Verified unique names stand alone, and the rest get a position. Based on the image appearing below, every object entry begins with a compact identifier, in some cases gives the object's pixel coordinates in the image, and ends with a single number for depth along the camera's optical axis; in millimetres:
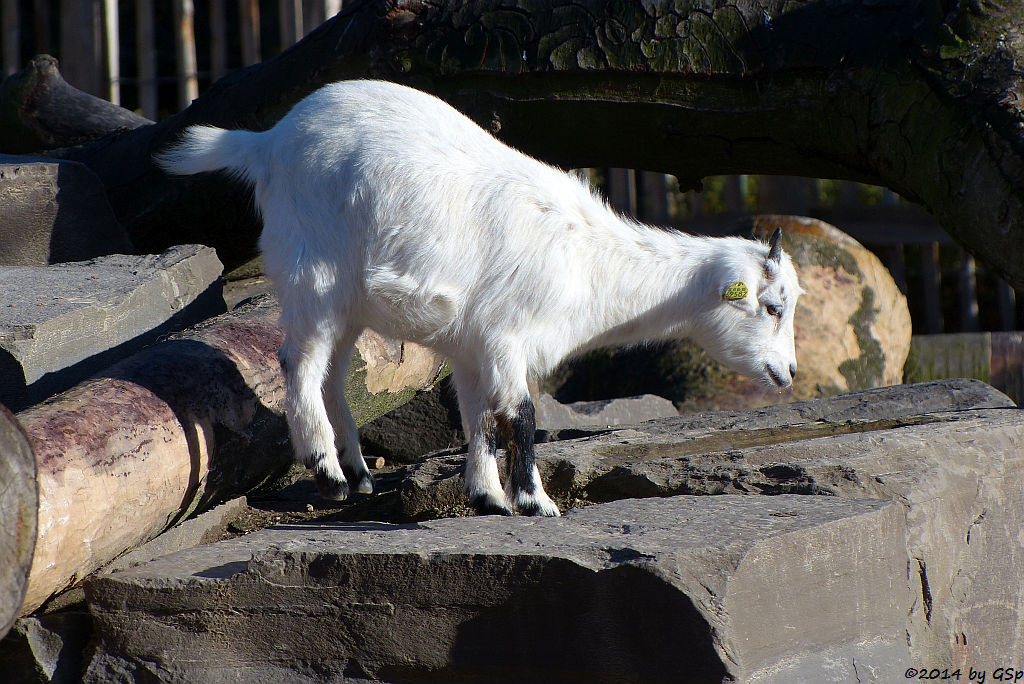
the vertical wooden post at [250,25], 17687
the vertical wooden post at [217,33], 18062
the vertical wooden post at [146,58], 18141
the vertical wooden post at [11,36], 18937
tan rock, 13789
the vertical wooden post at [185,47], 17844
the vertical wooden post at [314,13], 16937
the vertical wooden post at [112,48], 17953
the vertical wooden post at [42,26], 18734
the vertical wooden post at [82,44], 18203
